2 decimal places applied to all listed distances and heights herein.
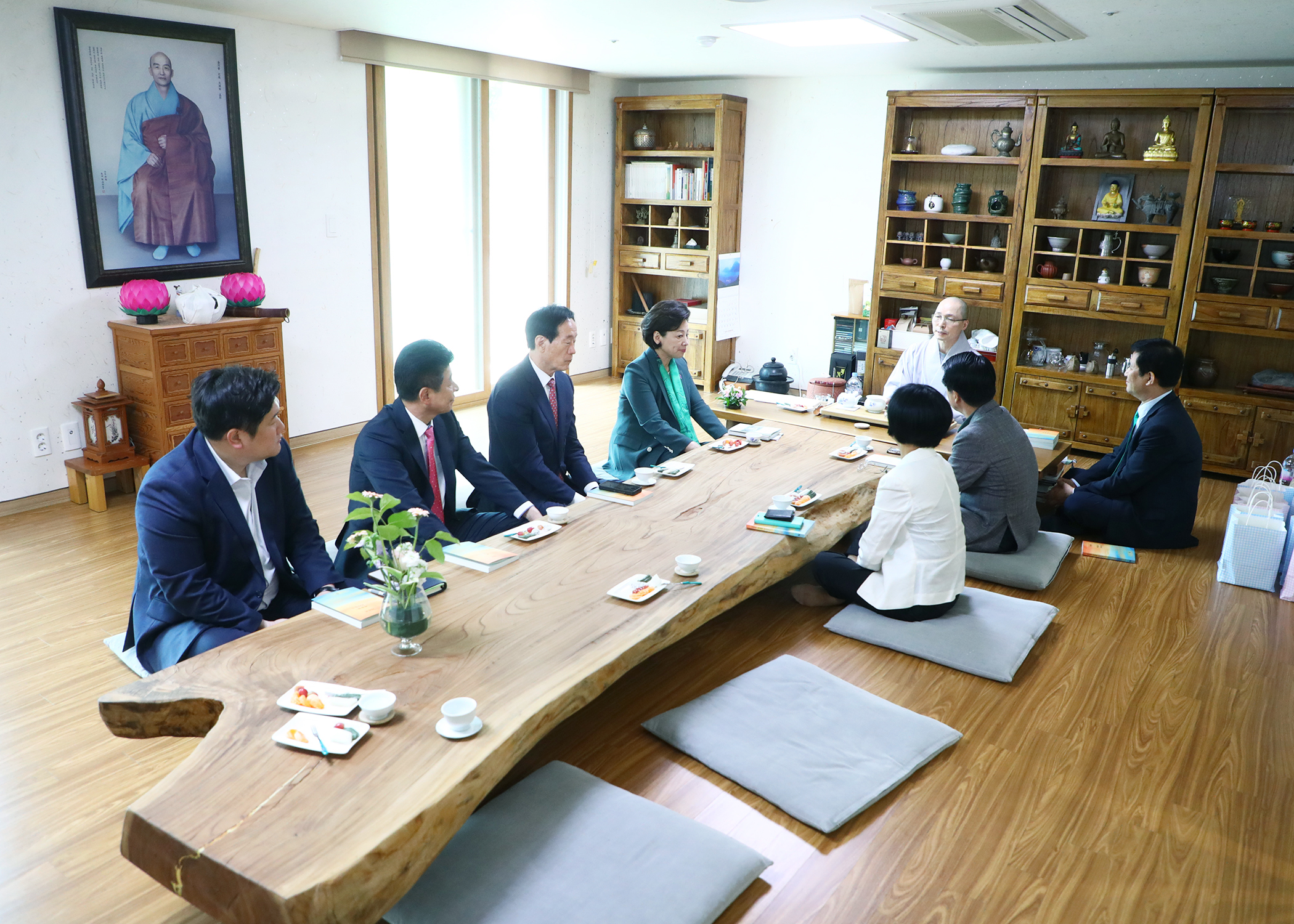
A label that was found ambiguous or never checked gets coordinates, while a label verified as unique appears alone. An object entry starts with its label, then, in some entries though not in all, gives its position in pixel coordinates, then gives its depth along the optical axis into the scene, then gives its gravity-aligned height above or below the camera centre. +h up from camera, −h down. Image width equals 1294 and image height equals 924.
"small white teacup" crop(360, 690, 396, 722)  1.99 -1.00
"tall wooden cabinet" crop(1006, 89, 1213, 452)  5.91 -0.07
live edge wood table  1.64 -1.05
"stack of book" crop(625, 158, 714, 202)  7.72 +0.41
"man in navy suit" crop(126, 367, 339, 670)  2.55 -0.84
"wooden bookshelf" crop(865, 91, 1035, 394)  6.43 +0.13
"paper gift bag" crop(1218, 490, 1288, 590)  4.06 -1.26
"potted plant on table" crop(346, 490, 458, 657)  2.21 -0.80
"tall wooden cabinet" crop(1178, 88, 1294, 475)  5.62 -0.21
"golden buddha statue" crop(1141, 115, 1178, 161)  5.82 +0.60
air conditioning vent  4.32 +1.05
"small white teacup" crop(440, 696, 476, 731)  1.98 -1.01
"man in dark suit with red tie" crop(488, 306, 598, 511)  3.93 -0.77
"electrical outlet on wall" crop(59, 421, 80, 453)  4.91 -1.14
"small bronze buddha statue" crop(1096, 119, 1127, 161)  6.02 +0.64
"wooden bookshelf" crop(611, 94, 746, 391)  7.64 +0.08
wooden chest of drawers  4.82 -0.76
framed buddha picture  6.15 +0.29
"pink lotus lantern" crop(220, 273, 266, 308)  5.30 -0.40
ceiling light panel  5.02 +1.11
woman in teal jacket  4.58 -0.83
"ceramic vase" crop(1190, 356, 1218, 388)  6.00 -0.79
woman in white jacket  3.21 -0.99
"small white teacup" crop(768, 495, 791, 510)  3.41 -0.95
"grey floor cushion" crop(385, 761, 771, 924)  1.98 -1.39
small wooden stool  4.80 -1.34
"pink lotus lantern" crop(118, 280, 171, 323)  4.85 -0.43
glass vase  2.27 -0.94
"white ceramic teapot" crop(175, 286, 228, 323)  4.97 -0.46
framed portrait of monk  4.70 +0.36
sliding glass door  6.46 +0.08
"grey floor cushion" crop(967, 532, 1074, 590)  3.96 -1.36
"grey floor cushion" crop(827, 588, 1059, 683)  3.25 -1.39
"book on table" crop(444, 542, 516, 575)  2.82 -0.99
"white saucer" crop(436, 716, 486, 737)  1.97 -1.04
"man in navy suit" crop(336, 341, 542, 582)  3.18 -0.76
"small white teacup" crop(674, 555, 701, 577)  2.85 -0.99
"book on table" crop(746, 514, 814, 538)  3.26 -0.99
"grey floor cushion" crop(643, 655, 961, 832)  2.51 -1.43
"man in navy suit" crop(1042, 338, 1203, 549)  4.34 -1.08
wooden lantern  4.82 -1.08
